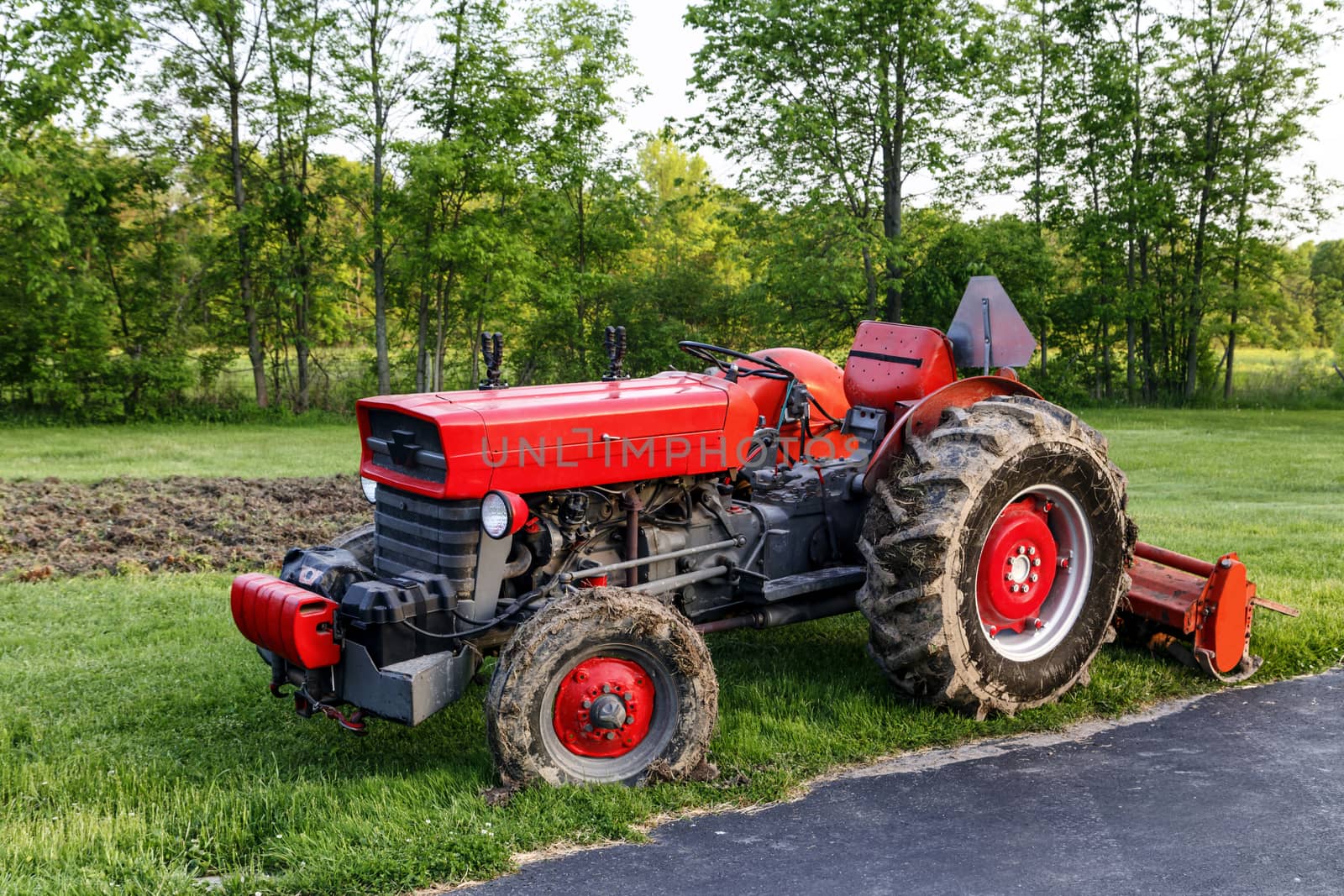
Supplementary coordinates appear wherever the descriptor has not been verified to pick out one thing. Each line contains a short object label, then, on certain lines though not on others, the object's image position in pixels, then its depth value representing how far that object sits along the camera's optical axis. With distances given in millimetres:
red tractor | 3941
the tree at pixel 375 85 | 22141
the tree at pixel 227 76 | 21412
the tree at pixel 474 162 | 22223
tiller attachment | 5141
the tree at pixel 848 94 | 22438
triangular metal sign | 5445
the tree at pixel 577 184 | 23688
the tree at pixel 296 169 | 21953
